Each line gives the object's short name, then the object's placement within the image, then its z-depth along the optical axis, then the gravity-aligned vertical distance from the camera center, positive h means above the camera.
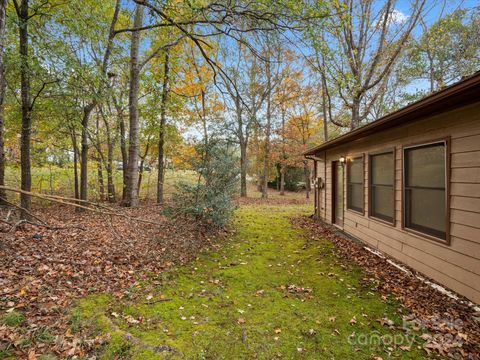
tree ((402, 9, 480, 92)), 9.46 +5.28
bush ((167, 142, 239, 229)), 5.93 -0.35
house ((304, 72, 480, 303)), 3.05 -0.15
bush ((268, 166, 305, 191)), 21.12 -0.14
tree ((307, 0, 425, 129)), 9.44 +5.47
